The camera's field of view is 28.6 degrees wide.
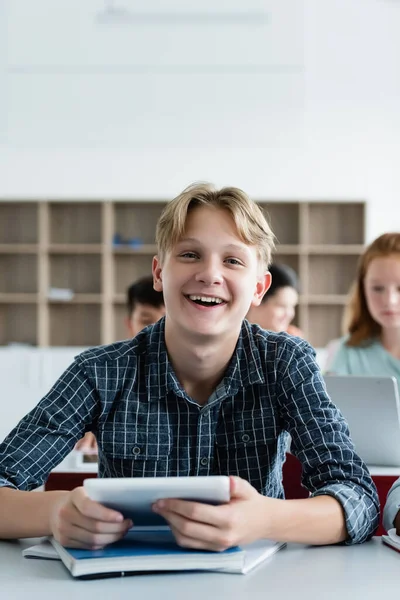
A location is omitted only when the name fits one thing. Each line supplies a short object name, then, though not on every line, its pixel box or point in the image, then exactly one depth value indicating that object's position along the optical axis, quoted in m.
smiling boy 1.33
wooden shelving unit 6.19
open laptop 1.85
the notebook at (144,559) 0.99
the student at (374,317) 2.79
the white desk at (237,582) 0.93
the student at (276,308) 3.43
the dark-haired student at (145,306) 3.15
